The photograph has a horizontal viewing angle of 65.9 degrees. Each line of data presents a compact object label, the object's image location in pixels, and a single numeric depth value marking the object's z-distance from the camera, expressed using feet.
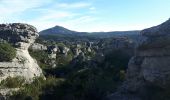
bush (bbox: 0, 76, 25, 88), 49.30
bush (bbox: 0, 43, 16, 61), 56.27
